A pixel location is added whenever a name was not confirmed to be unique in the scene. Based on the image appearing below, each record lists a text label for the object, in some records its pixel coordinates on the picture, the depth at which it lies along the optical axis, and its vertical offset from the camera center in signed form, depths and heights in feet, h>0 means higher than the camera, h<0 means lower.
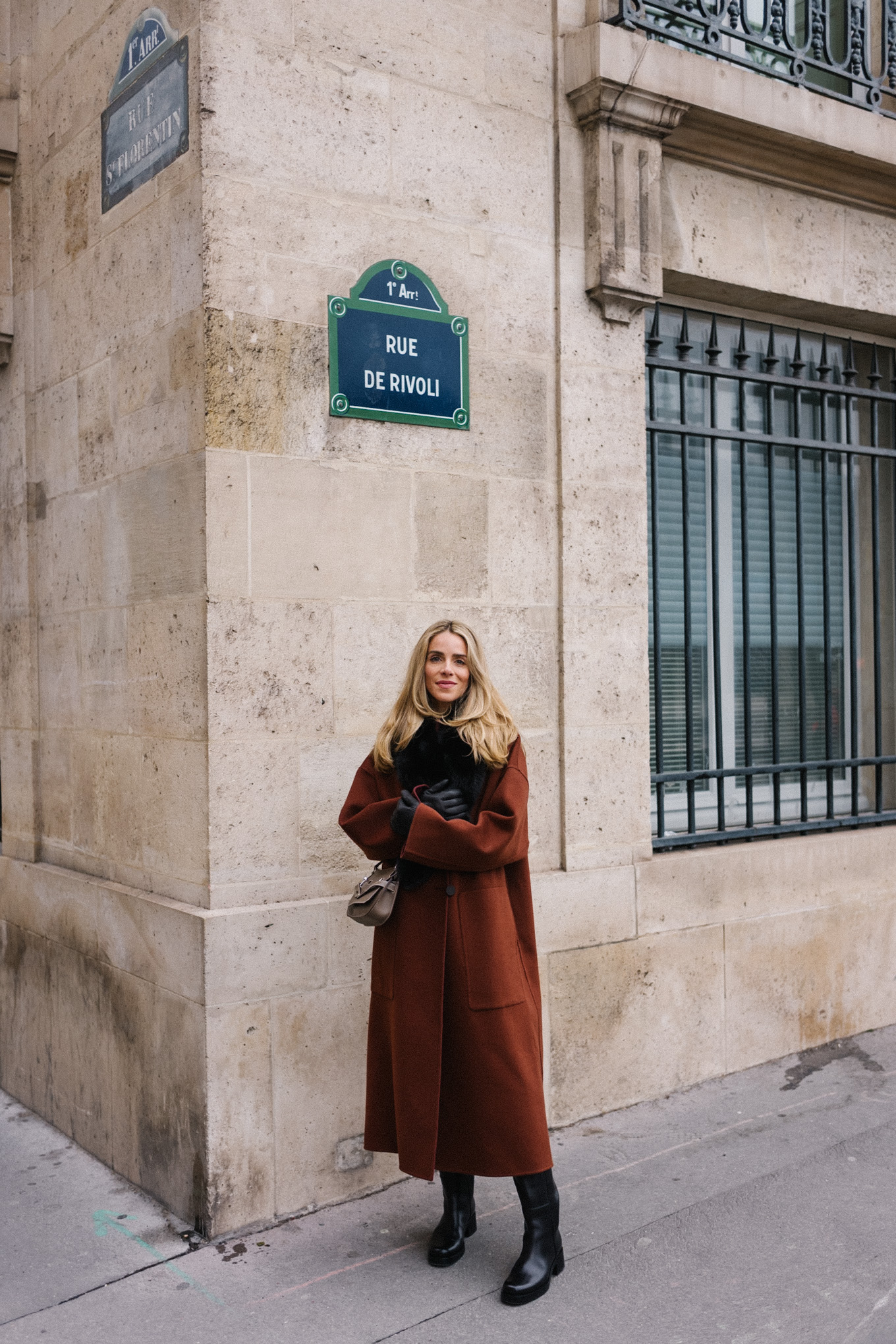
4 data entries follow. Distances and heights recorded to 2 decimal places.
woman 11.09 -2.61
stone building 12.84 +1.85
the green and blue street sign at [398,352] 13.44 +3.76
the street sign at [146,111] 12.96 +6.50
